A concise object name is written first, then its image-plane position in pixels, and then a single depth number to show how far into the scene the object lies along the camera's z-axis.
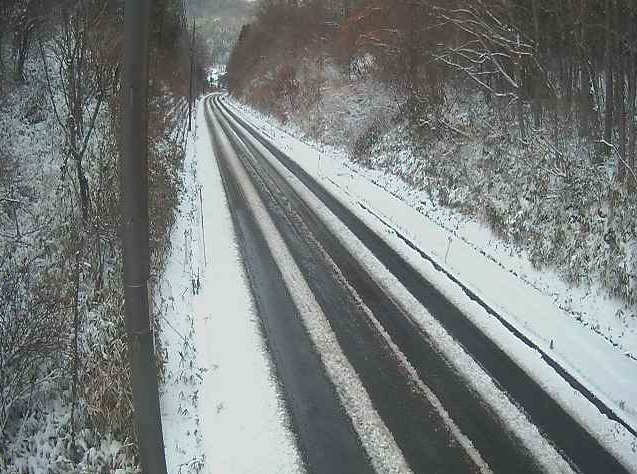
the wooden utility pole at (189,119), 34.09
